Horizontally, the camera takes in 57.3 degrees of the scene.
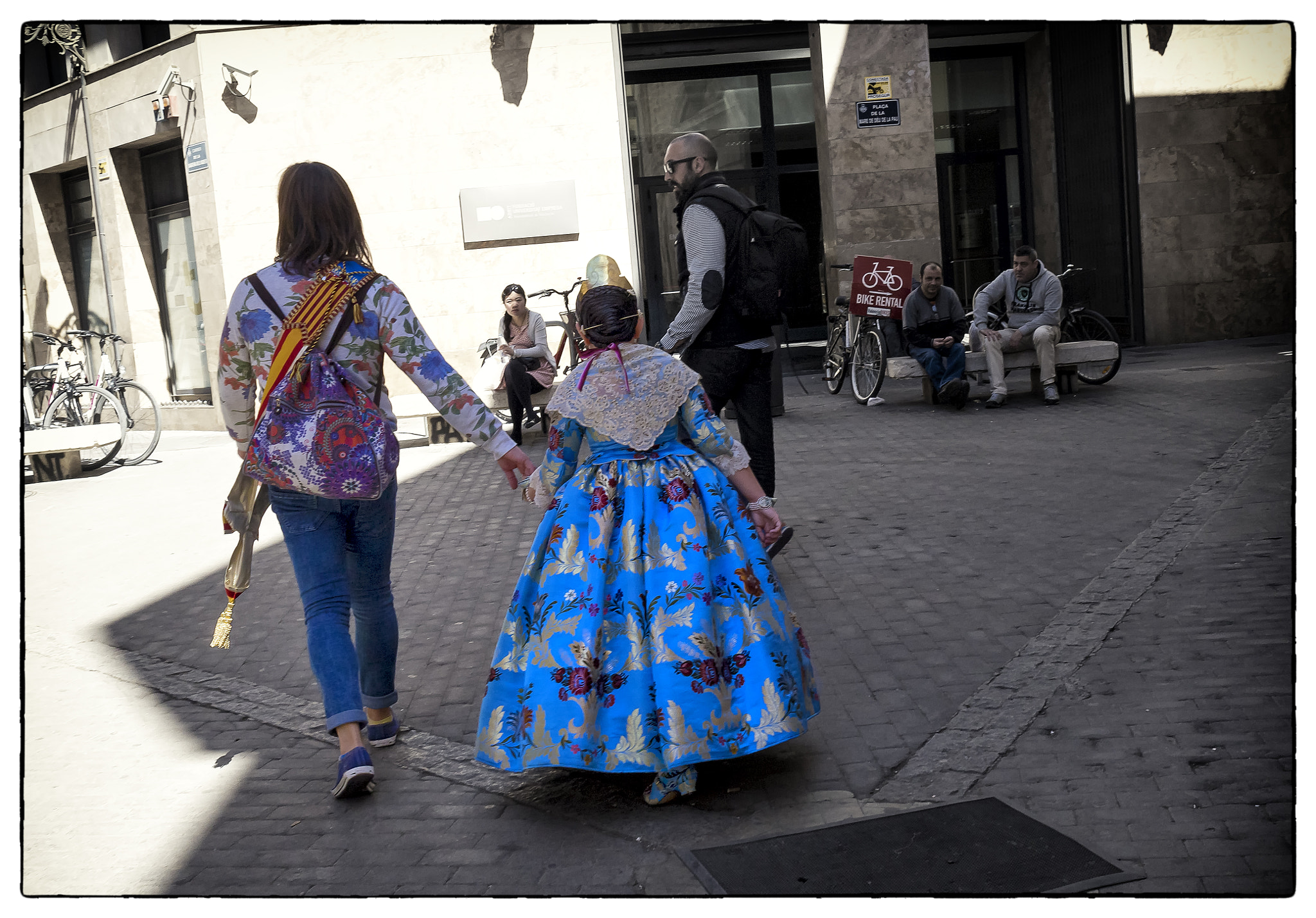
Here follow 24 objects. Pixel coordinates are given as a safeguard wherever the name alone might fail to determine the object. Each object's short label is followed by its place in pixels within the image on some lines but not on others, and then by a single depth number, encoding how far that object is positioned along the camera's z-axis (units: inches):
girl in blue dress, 134.0
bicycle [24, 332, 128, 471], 474.6
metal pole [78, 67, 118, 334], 648.4
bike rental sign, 496.4
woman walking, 141.6
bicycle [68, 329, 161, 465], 487.5
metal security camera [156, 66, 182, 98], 583.2
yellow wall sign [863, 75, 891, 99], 582.9
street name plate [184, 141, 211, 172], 580.7
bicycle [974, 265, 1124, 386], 460.1
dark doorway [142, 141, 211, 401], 644.7
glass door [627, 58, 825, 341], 665.6
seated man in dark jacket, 451.5
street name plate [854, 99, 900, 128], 585.9
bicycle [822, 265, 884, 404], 482.0
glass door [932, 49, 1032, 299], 685.3
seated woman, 435.8
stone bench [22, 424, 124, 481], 441.4
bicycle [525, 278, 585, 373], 487.5
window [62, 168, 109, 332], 698.8
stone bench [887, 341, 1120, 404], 446.3
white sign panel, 565.3
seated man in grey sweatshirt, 440.1
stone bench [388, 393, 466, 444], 458.0
